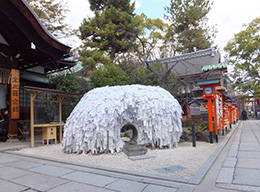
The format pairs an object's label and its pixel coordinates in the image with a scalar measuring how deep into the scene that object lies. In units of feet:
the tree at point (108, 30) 51.60
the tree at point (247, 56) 76.07
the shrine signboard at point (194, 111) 26.94
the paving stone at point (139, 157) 18.06
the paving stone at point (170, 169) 14.32
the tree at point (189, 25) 72.08
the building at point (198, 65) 58.39
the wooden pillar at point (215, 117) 27.15
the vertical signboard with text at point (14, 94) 29.01
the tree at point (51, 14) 50.70
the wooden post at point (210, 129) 25.91
